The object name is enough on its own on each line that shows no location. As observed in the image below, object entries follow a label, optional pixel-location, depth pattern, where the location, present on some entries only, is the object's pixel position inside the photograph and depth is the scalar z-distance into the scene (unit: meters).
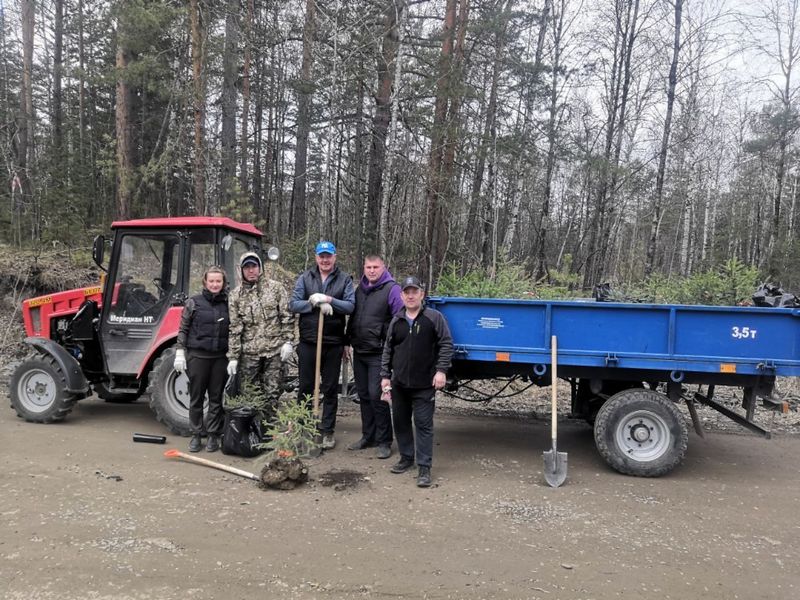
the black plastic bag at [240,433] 5.15
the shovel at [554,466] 4.68
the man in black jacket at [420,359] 4.73
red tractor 5.86
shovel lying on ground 4.62
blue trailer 4.80
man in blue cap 5.37
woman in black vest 5.35
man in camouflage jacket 5.34
